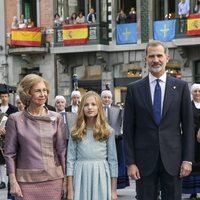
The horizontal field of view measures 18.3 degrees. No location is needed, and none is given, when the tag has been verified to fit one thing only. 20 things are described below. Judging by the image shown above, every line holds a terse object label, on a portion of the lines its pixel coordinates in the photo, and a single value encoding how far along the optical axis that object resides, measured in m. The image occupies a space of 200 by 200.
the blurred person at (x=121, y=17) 26.38
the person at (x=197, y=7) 23.77
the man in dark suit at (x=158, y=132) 5.44
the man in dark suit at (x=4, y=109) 11.58
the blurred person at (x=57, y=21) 27.19
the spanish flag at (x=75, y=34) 26.41
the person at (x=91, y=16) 26.47
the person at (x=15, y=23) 28.17
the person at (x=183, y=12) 23.92
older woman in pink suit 5.34
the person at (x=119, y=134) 10.01
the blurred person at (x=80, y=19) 26.67
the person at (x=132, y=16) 26.33
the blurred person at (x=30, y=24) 27.93
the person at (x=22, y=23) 27.90
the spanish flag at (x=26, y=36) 27.59
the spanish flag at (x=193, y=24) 23.42
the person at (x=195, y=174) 9.54
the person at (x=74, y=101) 11.62
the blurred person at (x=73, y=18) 26.80
